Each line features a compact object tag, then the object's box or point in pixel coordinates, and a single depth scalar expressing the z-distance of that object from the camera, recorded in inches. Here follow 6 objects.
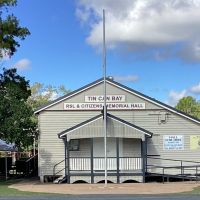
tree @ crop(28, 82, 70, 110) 3452.3
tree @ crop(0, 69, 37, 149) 1171.9
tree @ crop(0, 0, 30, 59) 1240.2
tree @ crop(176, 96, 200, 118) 3691.9
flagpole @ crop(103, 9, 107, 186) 1103.8
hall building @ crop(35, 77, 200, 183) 1280.8
